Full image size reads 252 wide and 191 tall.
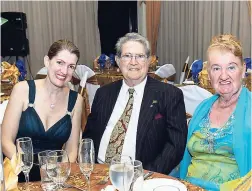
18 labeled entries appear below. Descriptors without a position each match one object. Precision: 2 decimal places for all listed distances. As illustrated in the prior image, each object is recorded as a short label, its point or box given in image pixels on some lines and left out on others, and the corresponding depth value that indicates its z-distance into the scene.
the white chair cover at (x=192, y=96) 2.73
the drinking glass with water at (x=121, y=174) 1.22
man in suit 2.14
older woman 1.83
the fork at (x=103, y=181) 1.50
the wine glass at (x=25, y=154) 1.46
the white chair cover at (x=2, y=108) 2.41
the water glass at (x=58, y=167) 1.35
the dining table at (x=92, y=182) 1.46
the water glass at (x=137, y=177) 1.26
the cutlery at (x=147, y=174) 1.51
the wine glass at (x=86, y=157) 1.42
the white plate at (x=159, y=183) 1.41
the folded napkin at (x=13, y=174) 1.43
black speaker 7.08
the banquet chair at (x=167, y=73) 5.13
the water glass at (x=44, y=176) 1.38
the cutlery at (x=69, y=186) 1.47
